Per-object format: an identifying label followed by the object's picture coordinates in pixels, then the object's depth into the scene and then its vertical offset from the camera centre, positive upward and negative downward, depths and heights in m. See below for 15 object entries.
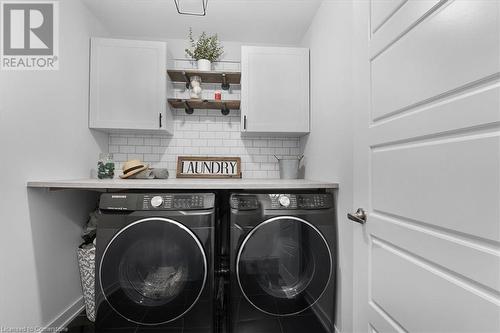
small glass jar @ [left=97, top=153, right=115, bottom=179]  2.03 -0.01
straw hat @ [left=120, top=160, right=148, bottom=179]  2.00 -0.02
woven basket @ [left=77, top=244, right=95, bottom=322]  1.77 -0.82
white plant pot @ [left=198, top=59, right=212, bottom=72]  2.22 +0.91
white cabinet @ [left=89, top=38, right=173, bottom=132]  2.07 +0.69
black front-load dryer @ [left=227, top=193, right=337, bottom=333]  1.51 -0.62
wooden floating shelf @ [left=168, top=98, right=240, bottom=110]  2.25 +0.59
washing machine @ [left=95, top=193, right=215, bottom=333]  1.46 -0.62
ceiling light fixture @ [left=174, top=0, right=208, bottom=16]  1.87 +1.25
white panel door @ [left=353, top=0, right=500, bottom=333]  0.63 +0.00
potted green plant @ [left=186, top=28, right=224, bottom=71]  2.23 +1.05
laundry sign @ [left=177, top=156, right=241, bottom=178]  2.43 +0.00
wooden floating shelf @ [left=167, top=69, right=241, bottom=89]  2.20 +0.84
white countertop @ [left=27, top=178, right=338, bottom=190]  1.47 -0.12
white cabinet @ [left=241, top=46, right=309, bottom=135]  2.18 +0.68
